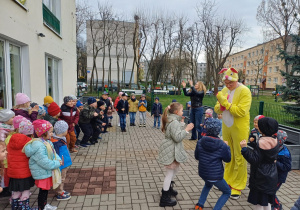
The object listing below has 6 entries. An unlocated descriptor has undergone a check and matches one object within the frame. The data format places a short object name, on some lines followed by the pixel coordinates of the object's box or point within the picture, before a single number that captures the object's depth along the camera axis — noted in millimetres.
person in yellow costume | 3406
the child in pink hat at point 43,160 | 2705
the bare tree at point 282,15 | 23641
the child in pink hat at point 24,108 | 4212
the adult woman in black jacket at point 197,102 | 6613
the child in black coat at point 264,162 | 2459
